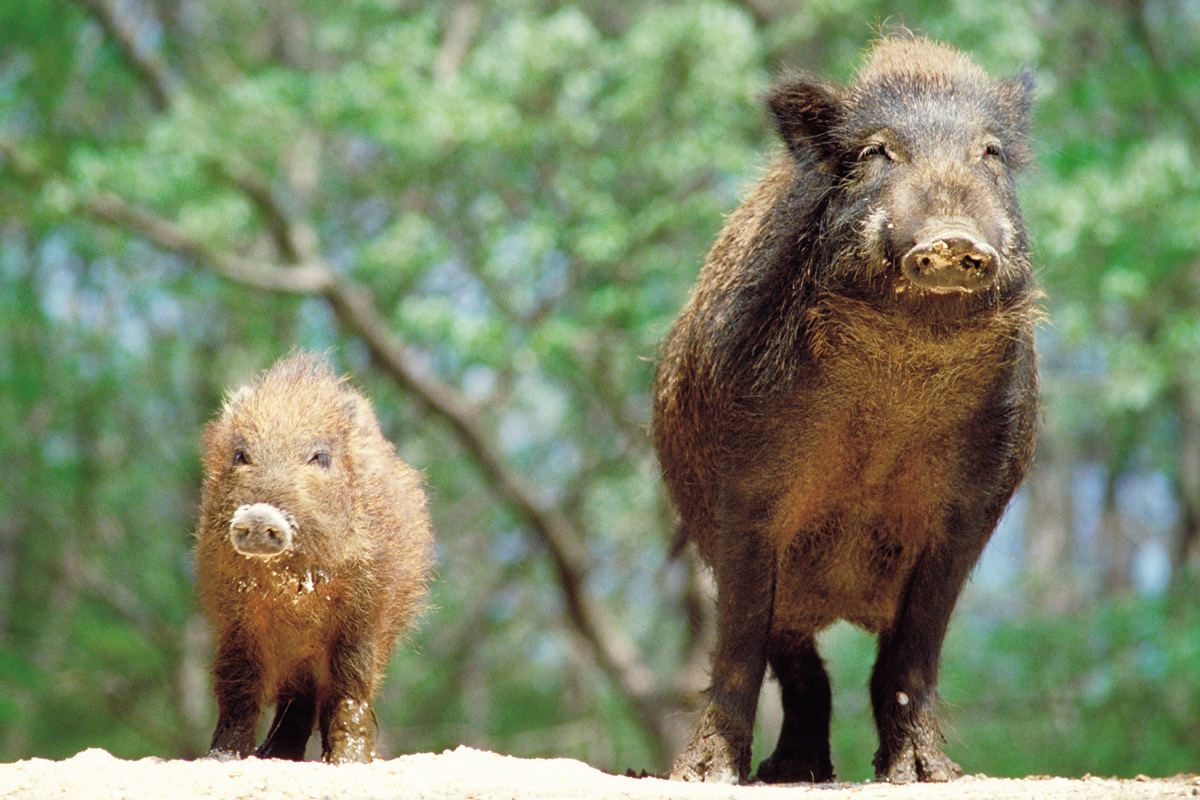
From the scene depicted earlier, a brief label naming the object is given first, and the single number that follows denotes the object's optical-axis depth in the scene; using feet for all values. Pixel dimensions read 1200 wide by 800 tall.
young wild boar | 29.78
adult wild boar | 28.22
